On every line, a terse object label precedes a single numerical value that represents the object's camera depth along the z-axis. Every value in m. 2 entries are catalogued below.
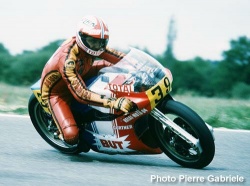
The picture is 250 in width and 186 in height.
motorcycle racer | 13.30
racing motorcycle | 13.04
